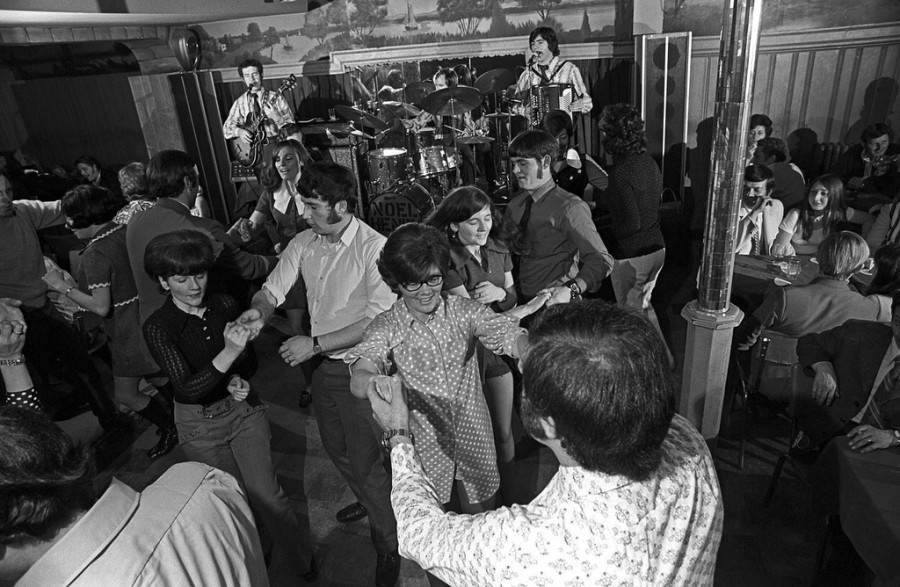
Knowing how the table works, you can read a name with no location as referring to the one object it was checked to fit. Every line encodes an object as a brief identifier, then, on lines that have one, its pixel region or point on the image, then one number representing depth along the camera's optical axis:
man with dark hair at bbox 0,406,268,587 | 1.11
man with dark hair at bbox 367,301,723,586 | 1.12
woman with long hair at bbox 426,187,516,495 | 2.95
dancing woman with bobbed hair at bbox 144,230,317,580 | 2.31
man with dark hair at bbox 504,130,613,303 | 3.11
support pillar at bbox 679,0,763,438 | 2.32
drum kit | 6.20
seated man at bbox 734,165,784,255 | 4.29
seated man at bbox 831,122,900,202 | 5.36
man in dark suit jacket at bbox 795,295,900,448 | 2.51
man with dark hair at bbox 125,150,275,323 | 3.21
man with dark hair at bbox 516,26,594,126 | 6.87
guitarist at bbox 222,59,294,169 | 8.06
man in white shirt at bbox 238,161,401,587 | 2.64
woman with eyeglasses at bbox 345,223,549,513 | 2.14
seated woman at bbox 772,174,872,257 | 4.17
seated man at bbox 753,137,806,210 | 5.16
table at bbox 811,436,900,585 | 1.85
